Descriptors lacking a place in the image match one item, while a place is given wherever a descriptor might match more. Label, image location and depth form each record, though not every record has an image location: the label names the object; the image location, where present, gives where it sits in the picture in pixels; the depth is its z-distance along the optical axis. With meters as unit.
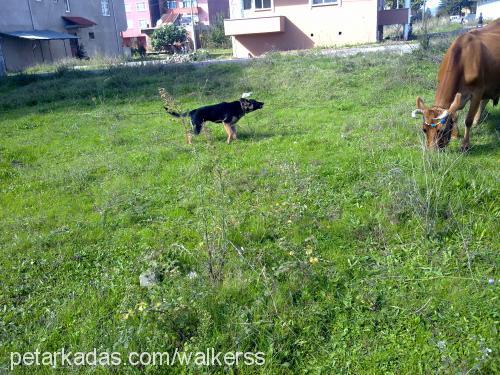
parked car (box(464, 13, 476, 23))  51.93
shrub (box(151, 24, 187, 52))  44.31
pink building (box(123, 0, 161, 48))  63.41
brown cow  5.88
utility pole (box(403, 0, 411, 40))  28.98
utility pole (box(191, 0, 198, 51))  46.60
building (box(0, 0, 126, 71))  29.14
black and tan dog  7.47
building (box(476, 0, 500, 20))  41.50
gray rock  3.78
